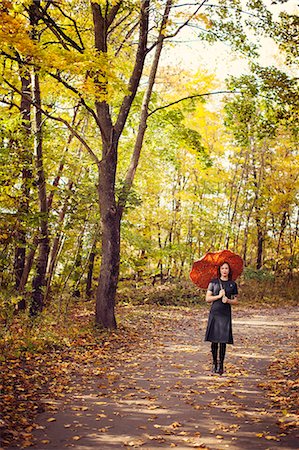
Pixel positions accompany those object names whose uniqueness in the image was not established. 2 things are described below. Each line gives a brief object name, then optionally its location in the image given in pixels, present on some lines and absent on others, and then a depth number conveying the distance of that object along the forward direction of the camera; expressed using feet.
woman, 26.22
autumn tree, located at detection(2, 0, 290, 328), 35.99
